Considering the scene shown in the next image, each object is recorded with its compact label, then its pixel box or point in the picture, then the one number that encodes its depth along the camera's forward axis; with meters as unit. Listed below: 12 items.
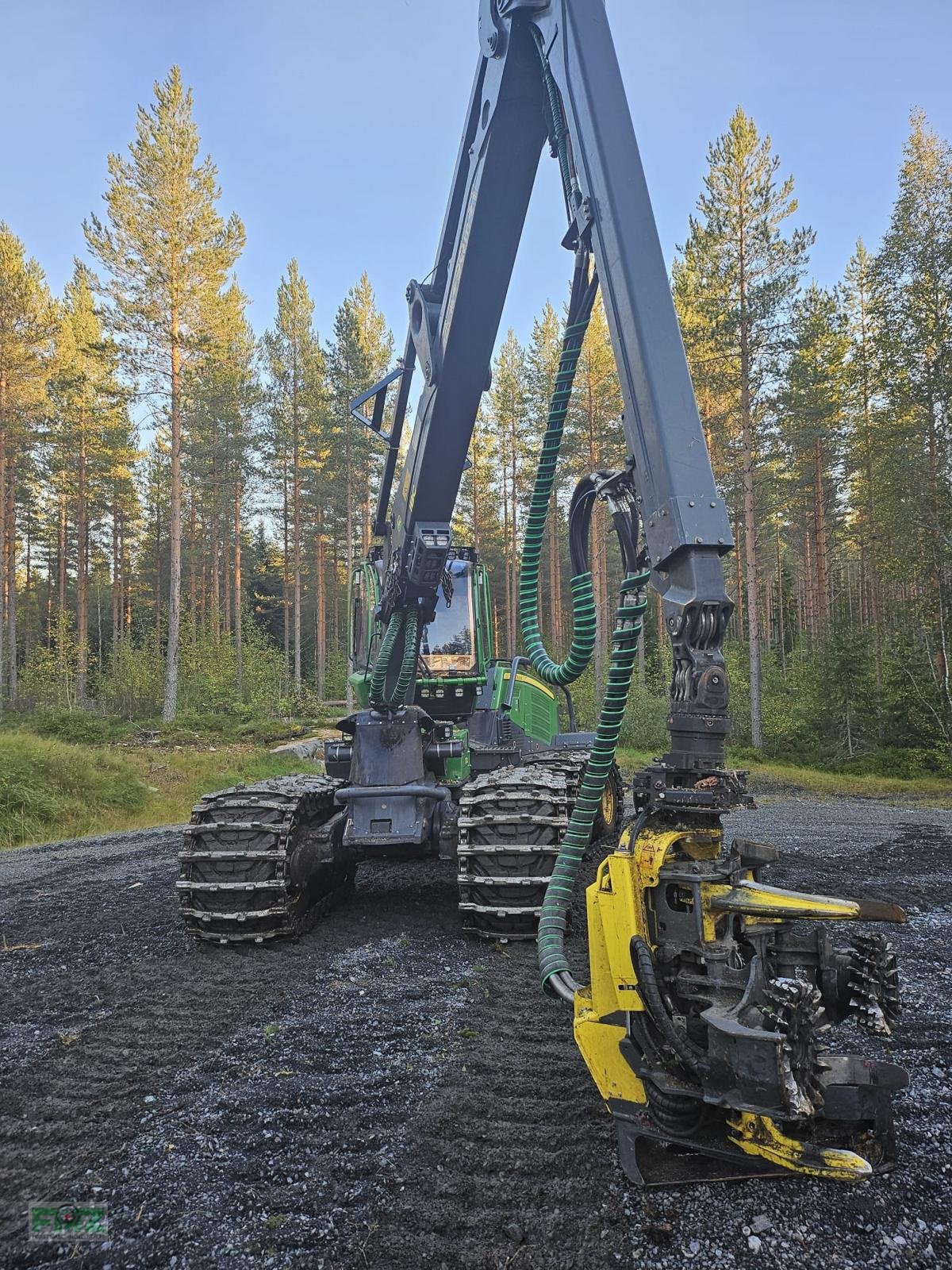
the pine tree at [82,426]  24.56
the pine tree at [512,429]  32.75
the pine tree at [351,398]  27.95
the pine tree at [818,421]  18.73
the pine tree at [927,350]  16.45
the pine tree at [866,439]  18.75
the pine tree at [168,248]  18.66
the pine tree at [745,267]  18.31
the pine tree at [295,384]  30.31
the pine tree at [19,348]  21.77
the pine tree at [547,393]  28.08
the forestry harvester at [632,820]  2.05
